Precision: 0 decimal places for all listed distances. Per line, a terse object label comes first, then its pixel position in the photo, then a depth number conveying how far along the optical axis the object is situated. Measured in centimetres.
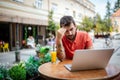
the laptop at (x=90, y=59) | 96
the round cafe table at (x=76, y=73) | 96
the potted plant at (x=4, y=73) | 137
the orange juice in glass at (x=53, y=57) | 132
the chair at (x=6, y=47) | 666
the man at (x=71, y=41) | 137
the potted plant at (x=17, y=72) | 140
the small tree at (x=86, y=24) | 1354
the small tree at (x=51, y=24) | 890
